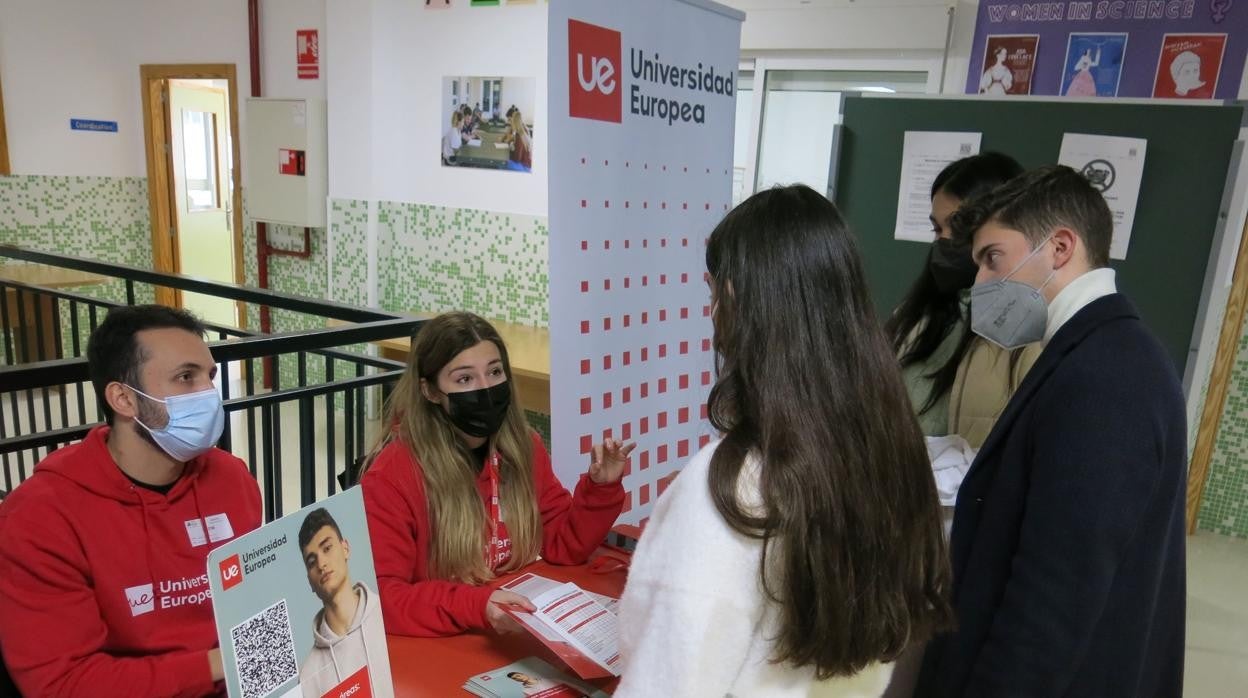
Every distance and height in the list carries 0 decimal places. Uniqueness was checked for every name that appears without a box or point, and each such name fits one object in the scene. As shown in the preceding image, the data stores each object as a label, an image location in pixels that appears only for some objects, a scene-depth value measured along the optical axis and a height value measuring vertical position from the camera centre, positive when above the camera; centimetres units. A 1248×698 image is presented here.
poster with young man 99 -58
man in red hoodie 125 -62
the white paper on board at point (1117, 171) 260 +16
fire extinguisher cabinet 514 +6
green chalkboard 251 +19
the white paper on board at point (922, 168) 283 +14
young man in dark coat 117 -41
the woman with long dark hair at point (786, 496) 89 -33
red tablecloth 132 -82
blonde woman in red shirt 160 -62
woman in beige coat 181 -31
